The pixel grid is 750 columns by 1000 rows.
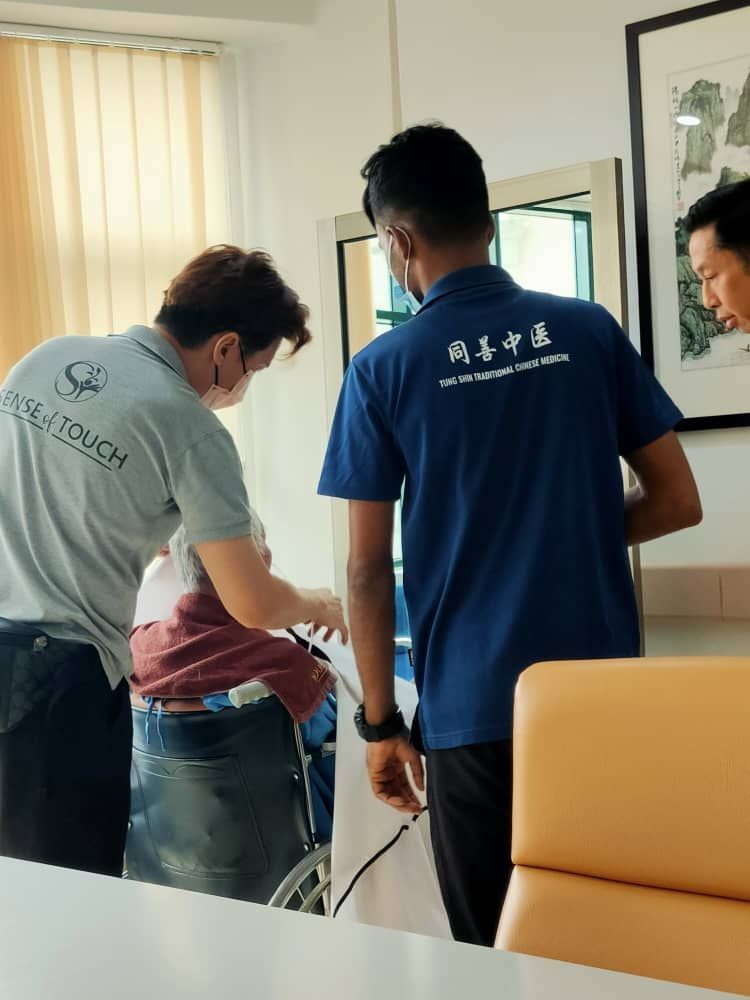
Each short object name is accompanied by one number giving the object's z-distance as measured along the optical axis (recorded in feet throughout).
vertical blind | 9.69
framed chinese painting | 7.48
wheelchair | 6.38
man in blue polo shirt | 4.66
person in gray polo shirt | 5.17
